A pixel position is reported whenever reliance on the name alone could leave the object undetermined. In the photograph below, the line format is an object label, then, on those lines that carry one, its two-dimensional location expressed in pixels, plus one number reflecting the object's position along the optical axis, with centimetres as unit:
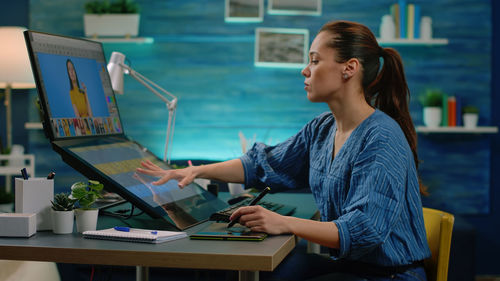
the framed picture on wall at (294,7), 390
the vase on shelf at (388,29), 370
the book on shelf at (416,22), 371
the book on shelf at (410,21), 371
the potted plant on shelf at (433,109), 367
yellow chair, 147
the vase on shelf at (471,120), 364
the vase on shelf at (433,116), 367
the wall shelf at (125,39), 381
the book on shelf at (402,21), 371
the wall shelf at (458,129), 362
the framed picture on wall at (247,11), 393
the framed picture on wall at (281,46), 391
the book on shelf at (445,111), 369
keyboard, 139
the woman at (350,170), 122
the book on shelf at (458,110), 369
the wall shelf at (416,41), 364
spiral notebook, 111
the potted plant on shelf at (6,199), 308
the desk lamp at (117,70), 221
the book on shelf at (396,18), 373
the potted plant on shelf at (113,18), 381
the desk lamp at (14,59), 358
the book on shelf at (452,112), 368
